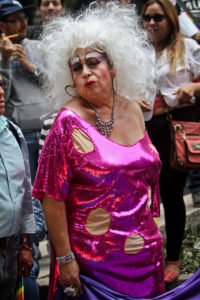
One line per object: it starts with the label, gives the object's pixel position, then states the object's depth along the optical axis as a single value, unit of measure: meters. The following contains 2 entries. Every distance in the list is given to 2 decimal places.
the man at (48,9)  4.81
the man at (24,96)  4.16
